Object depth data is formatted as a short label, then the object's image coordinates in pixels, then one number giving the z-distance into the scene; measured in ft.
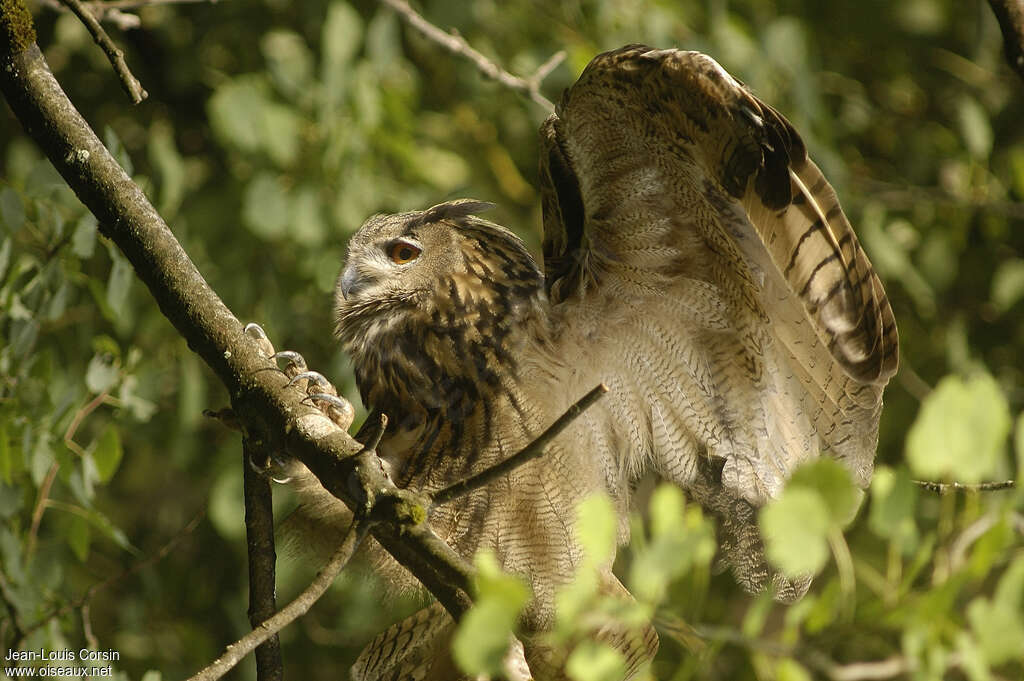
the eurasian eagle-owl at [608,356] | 40.66
